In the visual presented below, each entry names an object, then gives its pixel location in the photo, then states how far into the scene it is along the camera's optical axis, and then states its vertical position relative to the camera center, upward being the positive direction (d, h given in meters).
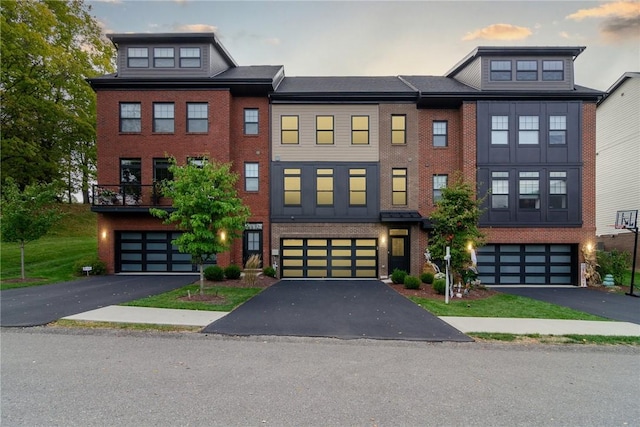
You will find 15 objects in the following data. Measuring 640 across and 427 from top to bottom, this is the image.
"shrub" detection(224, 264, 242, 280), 15.04 -2.85
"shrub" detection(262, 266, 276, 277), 16.05 -3.01
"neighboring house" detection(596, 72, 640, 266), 19.94 +3.81
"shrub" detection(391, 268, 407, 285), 14.91 -3.02
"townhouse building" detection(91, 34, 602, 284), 16.31 +3.00
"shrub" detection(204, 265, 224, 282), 14.57 -2.84
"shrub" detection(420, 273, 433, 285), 14.80 -3.05
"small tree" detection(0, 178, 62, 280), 14.05 -0.14
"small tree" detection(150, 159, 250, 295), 10.87 +0.19
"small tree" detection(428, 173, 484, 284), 12.68 -0.52
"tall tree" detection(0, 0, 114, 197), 21.72 +9.49
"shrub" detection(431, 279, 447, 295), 12.77 -2.97
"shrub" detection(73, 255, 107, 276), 15.84 -2.78
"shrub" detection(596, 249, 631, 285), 15.43 -2.50
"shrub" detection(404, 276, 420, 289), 13.73 -3.04
